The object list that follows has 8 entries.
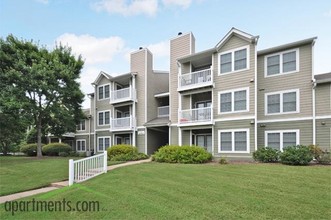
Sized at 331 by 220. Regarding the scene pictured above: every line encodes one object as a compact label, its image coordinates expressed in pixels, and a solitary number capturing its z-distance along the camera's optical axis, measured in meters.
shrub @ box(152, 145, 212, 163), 14.78
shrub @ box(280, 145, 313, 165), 12.24
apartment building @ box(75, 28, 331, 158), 14.70
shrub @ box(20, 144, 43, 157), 29.75
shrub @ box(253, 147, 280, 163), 13.60
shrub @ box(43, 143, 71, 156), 27.53
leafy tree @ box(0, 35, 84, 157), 20.05
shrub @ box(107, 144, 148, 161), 17.16
